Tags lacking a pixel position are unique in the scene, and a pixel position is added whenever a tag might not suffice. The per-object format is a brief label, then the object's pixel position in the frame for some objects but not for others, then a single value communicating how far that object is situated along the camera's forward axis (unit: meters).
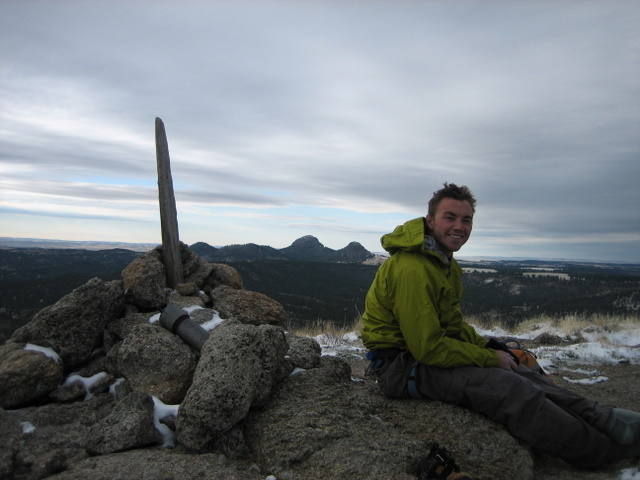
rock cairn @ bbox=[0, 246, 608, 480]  3.56
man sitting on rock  3.69
